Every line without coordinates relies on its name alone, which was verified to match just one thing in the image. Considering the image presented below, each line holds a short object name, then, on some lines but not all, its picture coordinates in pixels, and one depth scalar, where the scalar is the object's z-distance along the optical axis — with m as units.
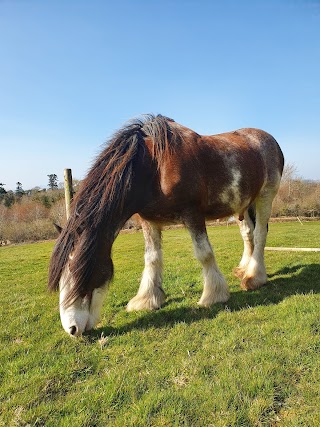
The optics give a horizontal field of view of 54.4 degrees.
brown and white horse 3.38
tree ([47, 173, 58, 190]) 81.00
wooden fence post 5.98
